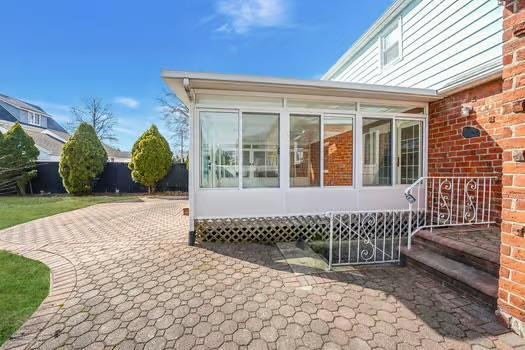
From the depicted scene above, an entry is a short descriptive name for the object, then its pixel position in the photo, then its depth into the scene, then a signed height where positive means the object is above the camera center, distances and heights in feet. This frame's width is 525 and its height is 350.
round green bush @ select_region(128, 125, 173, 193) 38.37 +2.04
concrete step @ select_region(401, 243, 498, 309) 7.98 -4.07
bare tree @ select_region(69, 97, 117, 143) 78.74 +18.62
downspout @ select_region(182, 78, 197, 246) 14.28 -0.82
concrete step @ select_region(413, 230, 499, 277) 8.89 -3.52
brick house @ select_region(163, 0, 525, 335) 13.17 +1.45
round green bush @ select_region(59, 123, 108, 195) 37.04 +1.39
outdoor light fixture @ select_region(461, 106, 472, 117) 14.23 +3.57
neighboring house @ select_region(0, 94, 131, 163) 60.29 +16.65
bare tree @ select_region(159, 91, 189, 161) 62.28 +14.26
